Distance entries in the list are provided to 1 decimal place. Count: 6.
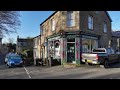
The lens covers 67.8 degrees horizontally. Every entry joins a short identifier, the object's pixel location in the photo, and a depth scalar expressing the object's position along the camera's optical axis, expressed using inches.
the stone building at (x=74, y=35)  319.3
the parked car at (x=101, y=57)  269.2
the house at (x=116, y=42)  427.2
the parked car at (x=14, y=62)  343.0
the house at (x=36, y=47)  476.1
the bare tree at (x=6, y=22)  283.1
